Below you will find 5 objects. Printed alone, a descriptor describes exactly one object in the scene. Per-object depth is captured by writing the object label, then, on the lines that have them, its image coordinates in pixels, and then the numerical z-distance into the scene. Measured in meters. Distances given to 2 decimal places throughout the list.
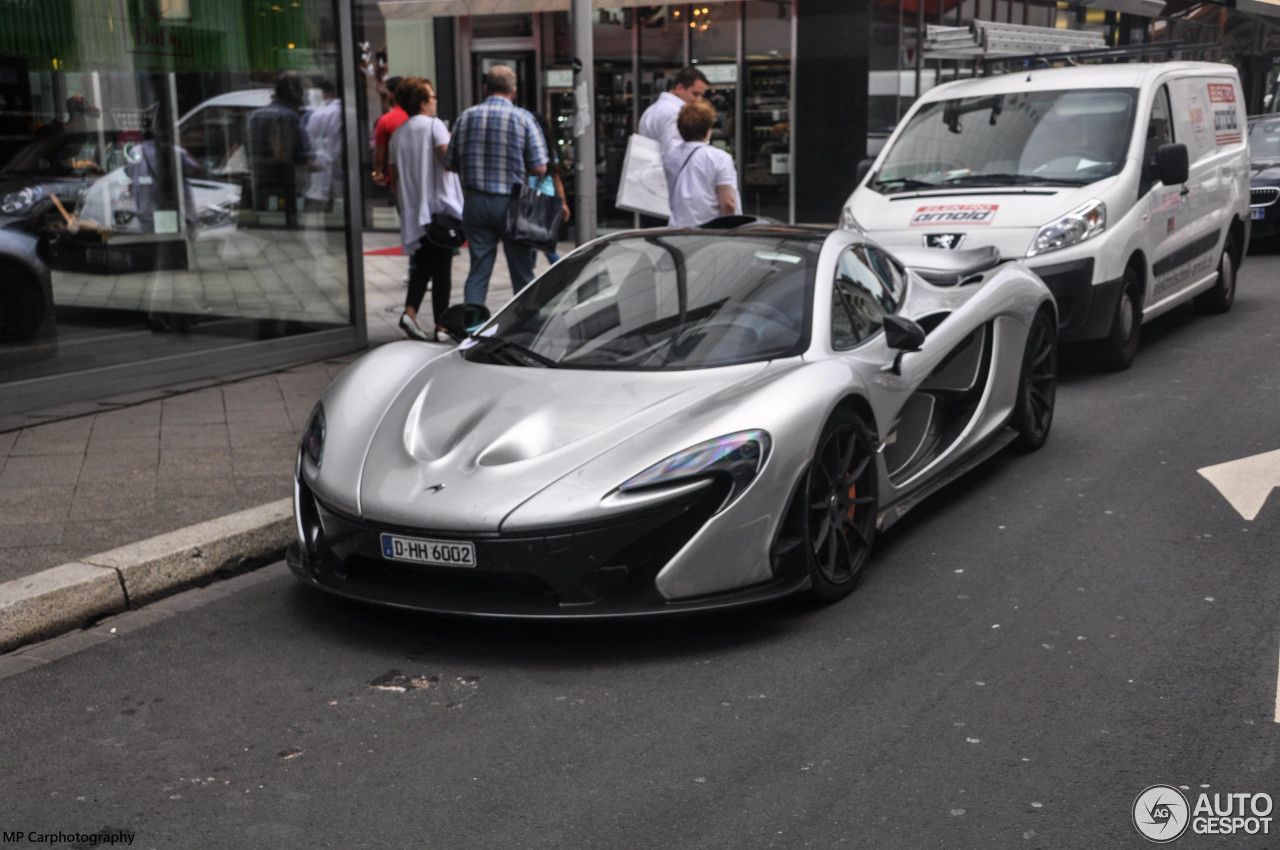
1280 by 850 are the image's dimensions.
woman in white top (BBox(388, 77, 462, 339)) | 9.97
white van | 8.48
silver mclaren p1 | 4.21
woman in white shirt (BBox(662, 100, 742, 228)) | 8.76
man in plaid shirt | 8.95
